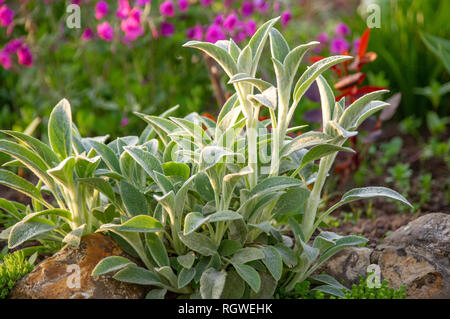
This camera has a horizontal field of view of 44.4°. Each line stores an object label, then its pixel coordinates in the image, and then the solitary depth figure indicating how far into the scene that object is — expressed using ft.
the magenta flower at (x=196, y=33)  10.16
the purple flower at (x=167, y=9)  9.89
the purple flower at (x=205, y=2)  10.30
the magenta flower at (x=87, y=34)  10.03
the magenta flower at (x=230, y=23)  9.33
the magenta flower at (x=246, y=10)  10.66
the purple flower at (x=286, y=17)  10.15
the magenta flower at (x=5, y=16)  9.71
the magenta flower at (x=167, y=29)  10.50
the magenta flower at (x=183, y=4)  10.04
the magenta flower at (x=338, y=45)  11.04
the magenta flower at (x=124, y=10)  9.77
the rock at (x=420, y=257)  5.51
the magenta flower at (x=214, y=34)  9.27
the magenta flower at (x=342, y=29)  11.62
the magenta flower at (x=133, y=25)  9.53
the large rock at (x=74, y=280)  5.19
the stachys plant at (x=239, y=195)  4.97
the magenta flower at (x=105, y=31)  9.72
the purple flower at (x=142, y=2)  9.95
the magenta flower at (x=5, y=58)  10.38
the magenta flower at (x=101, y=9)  9.95
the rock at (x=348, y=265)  5.93
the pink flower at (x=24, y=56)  9.84
